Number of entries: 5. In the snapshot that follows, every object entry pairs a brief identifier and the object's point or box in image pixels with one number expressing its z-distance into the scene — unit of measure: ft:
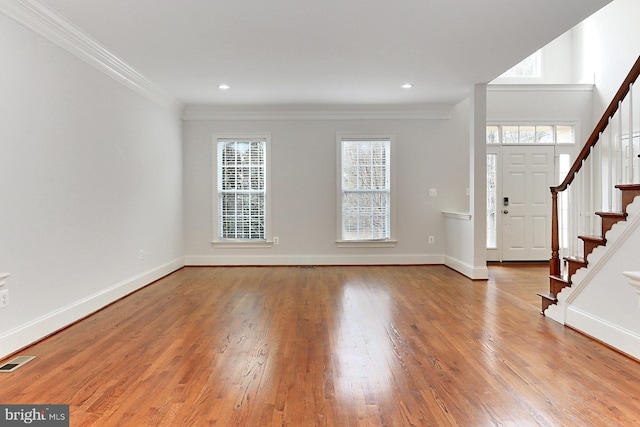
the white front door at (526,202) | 22.75
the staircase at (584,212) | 9.56
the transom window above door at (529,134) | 22.93
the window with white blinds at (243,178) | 22.06
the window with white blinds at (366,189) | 22.13
